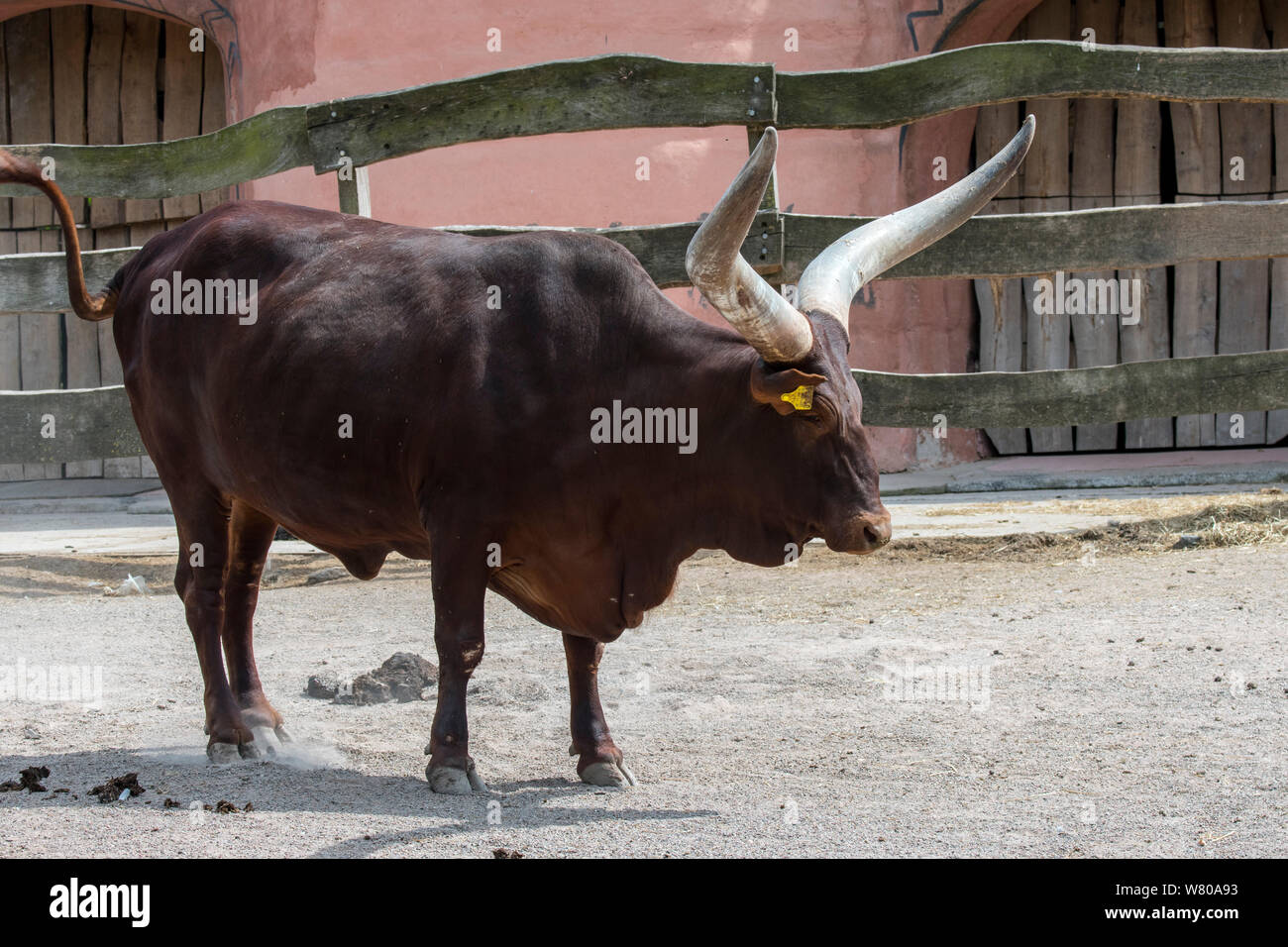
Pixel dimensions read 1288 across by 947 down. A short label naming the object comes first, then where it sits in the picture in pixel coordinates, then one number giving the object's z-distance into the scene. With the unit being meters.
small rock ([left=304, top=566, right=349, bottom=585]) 7.21
